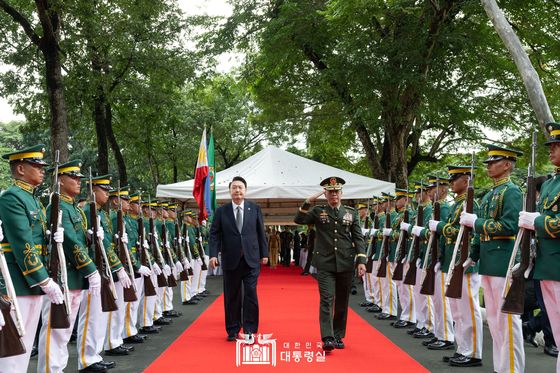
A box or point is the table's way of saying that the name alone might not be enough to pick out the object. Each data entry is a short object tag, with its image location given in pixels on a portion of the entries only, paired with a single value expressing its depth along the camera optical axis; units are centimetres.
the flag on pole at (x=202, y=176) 1269
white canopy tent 1524
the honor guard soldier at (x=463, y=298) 624
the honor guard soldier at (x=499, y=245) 536
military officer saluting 698
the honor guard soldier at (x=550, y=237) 438
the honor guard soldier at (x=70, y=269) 528
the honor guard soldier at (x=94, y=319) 594
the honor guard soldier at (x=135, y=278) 746
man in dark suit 760
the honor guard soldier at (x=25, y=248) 444
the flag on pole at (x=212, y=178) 1281
